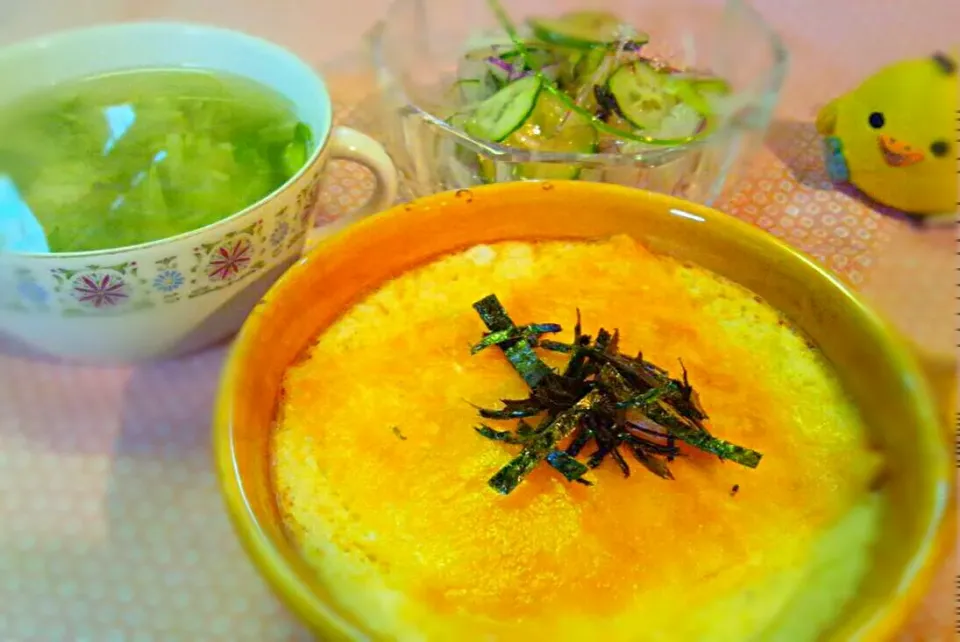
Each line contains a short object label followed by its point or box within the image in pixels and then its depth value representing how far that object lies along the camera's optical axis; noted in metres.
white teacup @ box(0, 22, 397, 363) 0.35
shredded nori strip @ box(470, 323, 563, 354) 0.34
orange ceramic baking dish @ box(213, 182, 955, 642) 0.30
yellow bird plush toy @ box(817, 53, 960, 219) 0.44
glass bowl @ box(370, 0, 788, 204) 0.42
